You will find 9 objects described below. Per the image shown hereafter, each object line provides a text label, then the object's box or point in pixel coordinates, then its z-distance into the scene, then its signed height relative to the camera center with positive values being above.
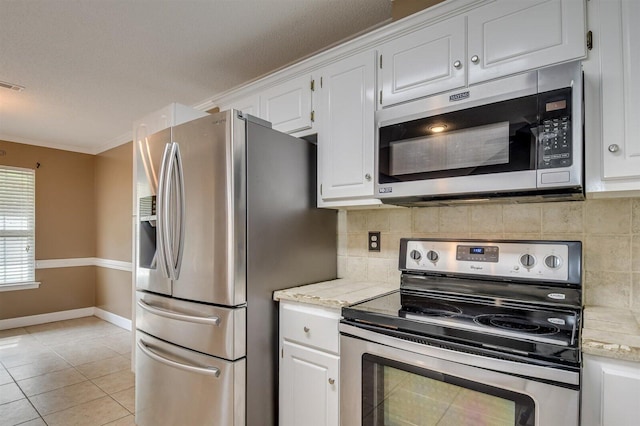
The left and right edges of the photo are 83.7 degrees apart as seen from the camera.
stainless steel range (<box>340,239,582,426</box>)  1.05 -0.42
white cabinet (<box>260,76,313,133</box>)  2.09 +0.67
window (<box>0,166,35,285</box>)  4.55 -0.14
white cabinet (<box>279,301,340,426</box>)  1.59 -0.71
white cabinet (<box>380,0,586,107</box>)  1.31 +0.69
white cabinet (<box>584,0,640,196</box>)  1.19 +0.40
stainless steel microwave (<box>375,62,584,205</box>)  1.26 +0.29
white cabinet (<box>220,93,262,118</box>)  2.35 +0.75
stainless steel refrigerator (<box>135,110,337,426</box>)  1.66 -0.24
